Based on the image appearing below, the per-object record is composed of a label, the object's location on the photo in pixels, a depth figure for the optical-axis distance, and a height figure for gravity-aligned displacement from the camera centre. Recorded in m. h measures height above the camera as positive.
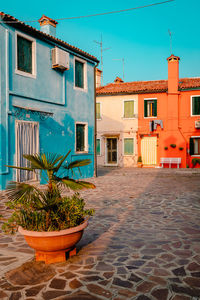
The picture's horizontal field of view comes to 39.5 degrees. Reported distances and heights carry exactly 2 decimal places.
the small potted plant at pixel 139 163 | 22.61 -1.18
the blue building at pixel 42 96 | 10.02 +2.29
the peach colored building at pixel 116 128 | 23.16 +1.72
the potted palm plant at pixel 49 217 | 3.64 -0.95
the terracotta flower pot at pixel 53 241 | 3.61 -1.23
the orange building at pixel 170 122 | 21.70 +2.09
